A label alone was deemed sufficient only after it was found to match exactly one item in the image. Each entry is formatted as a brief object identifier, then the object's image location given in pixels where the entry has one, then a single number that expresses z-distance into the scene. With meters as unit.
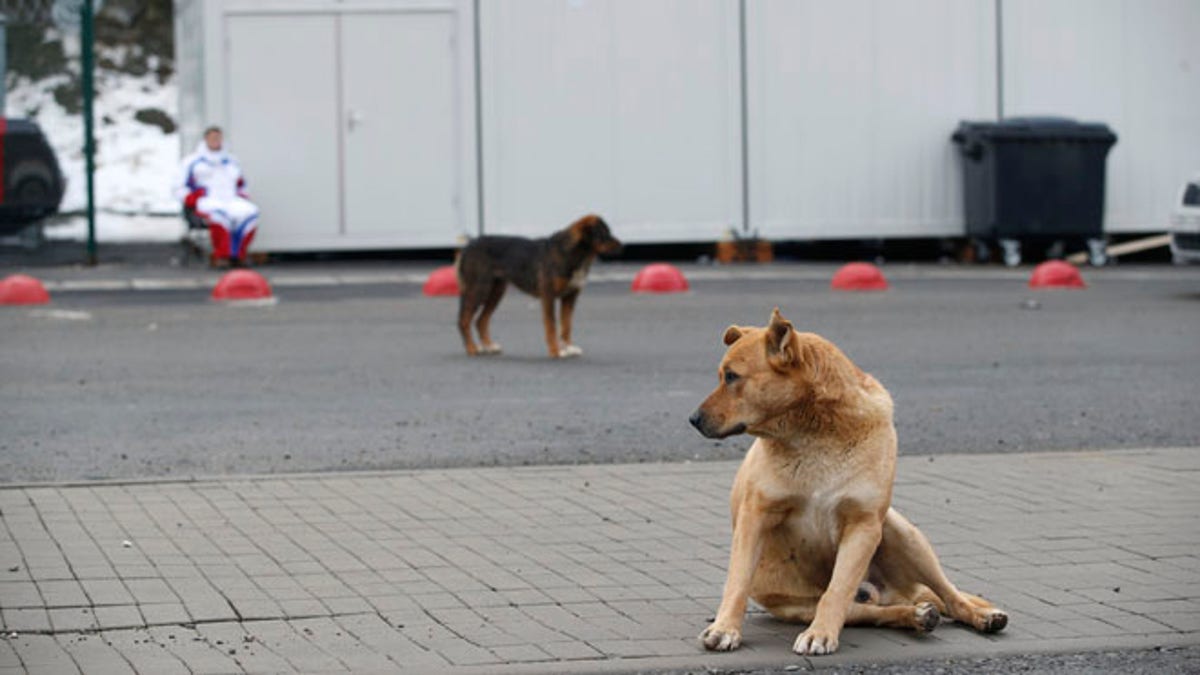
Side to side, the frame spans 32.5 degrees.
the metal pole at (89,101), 22.36
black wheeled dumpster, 23.33
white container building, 22.98
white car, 19.61
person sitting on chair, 21.97
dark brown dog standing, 14.40
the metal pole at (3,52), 23.44
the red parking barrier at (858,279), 20.22
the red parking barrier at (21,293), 18.62
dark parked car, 23.77
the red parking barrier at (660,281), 20.09
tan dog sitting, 5.86
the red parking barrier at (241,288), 19.03
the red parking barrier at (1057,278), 20.61
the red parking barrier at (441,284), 19.81
